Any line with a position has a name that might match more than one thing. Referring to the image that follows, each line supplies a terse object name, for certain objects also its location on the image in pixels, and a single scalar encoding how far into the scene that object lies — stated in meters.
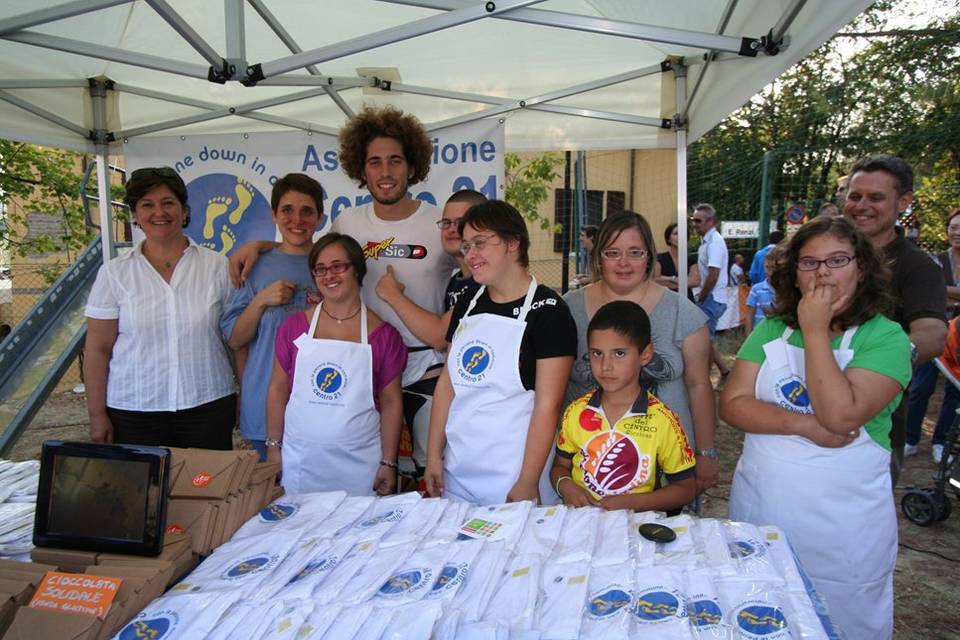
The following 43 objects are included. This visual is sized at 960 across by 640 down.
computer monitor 1.24
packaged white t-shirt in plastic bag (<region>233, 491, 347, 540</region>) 1.38
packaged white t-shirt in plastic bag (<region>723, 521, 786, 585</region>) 1.09
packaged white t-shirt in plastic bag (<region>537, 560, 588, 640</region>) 0.96
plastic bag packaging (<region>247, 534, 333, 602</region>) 1.08
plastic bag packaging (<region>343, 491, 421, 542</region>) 1.31
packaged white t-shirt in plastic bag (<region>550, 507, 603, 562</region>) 1.19
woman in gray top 2.09
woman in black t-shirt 1.88
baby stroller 3.45
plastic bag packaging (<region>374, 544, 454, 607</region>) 1.06
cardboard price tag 1.03
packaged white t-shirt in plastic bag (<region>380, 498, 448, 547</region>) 1.28
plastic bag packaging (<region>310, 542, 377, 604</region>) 1.07
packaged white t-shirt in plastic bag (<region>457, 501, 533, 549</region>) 1.27
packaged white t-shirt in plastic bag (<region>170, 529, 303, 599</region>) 1.13
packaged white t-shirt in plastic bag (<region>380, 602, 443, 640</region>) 0.95
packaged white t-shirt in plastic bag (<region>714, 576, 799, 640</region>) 0.94
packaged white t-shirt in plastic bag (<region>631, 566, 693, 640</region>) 0.95
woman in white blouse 2.40
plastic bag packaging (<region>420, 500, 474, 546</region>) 1.29
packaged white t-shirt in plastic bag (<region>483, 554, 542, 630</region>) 1.00
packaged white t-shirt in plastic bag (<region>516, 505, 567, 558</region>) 1.23
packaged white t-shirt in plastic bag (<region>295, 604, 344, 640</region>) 0.96
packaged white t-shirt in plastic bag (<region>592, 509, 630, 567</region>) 1.17
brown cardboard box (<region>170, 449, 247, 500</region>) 1.40
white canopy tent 2.28
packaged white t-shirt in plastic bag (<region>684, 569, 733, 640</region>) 0.95
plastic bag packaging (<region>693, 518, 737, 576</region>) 1.12
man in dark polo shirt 1.98
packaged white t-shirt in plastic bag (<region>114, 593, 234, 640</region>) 1.00
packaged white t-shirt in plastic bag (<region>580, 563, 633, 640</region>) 0.96
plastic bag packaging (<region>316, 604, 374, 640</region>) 0.95
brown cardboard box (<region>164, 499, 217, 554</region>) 1.29
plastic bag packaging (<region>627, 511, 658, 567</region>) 1.17
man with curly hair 2.52
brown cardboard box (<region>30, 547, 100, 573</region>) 1.24
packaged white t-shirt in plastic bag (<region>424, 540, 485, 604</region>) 1.07
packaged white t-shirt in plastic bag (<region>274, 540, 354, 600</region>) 1.08
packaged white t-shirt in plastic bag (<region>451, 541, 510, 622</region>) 1.03
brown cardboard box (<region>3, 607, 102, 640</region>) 0.98
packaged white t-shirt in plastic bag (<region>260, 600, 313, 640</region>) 0.96
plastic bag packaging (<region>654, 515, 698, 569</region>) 1.16
